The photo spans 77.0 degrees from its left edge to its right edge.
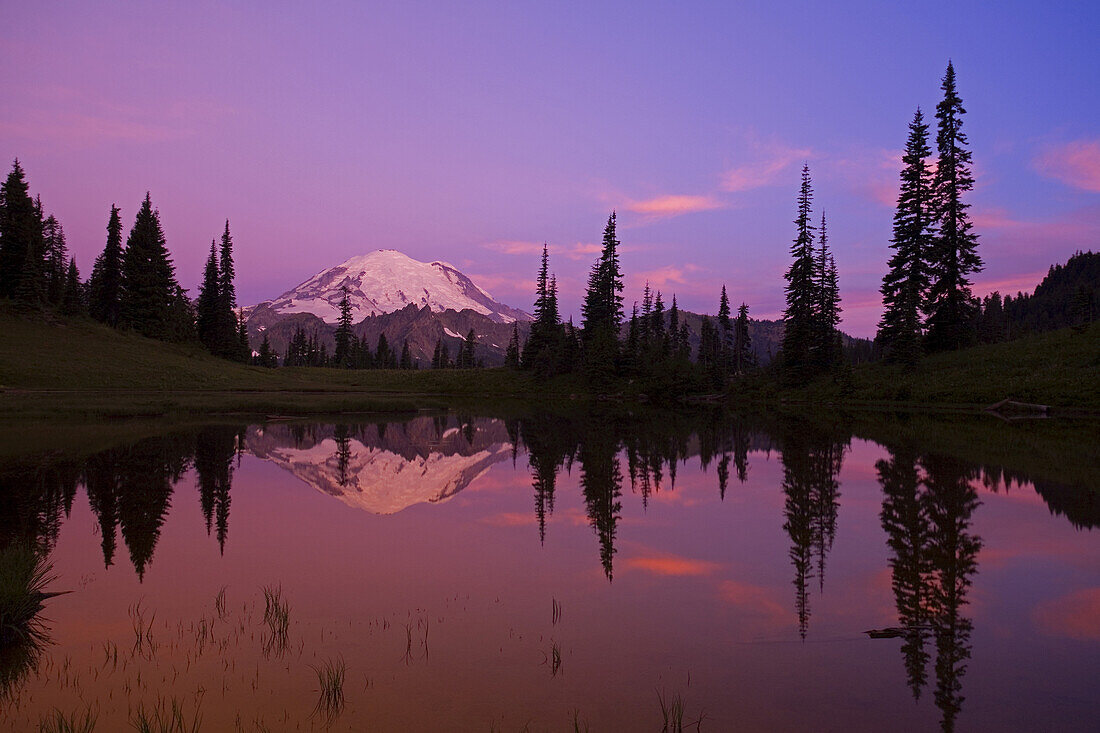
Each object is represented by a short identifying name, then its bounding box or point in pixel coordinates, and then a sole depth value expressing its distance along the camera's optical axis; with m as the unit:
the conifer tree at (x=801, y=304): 75.94
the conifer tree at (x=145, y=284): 93.00
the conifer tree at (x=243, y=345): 119.01
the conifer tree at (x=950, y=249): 63.16
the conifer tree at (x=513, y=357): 109.53
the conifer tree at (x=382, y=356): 185.48
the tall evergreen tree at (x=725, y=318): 120.26
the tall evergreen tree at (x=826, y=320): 75.69
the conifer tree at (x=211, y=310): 108.97
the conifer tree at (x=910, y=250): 64.73
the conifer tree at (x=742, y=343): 122.94
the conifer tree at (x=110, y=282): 93.69
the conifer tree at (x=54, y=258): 92.31
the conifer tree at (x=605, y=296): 101.81
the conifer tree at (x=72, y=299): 87.62
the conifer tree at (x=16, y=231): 85.88
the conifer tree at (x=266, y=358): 139.00
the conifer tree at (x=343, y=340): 153.62
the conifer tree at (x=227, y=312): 108.69
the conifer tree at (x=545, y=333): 100.00
